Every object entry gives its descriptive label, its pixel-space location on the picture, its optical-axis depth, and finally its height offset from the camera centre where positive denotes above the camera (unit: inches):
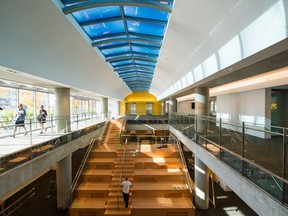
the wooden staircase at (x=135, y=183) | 359.9 -178.5
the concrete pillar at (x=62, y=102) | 406.7 +14.4
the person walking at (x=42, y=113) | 379.9 -9.6
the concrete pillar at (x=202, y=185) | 386.3 -164.3
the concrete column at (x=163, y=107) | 1542.8 +10.9
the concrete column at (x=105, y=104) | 915.4 +21.9
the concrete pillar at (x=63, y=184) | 393.4 -166.8
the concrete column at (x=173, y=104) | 887.8 +20.8
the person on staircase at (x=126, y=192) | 359.9 -165.8
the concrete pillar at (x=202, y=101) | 406.9 +16.2
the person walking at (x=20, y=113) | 304.6 -8.7
